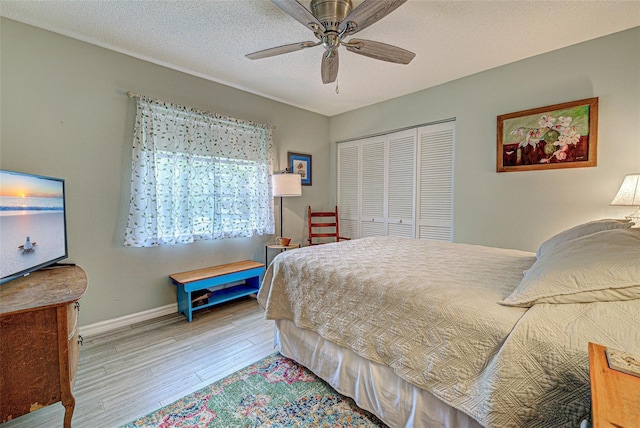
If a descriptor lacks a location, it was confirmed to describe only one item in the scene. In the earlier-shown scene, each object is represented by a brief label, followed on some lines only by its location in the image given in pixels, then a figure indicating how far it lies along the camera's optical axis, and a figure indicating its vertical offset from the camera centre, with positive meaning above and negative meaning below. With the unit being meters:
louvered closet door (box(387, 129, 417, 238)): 3.68 +0.28
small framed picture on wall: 4.05 +0.57
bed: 0.90 -0.51
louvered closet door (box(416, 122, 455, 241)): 3.33 +0.27
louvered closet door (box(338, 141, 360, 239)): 4.34 +0.24
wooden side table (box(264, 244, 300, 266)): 3.50 -0.58
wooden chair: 4.14 -0.34
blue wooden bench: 2.77 -0.84
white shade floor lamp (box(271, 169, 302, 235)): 3.54 +0.24
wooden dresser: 1.26 -0.71
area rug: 1.52 -1.20
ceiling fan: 1.59 +1.12
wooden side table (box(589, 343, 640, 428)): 0.52 -0.40
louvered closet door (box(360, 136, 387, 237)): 4.03 +0.23
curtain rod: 2.59 +1.01
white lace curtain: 2.65 +0.28
